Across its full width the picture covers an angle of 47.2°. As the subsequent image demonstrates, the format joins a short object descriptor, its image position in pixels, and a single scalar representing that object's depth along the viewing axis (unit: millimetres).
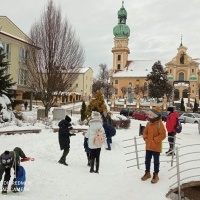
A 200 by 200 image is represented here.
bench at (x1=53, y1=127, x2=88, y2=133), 13349
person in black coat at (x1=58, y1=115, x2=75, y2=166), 7173
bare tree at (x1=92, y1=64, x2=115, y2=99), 59374
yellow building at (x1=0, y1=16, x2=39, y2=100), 24190
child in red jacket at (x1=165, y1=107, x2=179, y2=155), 8136
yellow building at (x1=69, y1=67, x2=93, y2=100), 57068
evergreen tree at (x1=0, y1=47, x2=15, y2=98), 14466
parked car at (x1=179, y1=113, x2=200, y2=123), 23668
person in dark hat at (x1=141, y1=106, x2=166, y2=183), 5754
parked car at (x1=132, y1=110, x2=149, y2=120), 25848
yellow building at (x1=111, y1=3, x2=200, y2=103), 58561
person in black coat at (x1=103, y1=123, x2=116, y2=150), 9381
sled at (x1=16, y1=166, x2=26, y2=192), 4853
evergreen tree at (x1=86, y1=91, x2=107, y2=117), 14367
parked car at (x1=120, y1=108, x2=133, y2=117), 30707
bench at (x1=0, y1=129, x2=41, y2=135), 11503
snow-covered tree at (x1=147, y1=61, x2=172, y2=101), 49163
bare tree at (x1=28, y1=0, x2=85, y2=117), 17990
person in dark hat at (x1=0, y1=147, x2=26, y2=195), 4827
